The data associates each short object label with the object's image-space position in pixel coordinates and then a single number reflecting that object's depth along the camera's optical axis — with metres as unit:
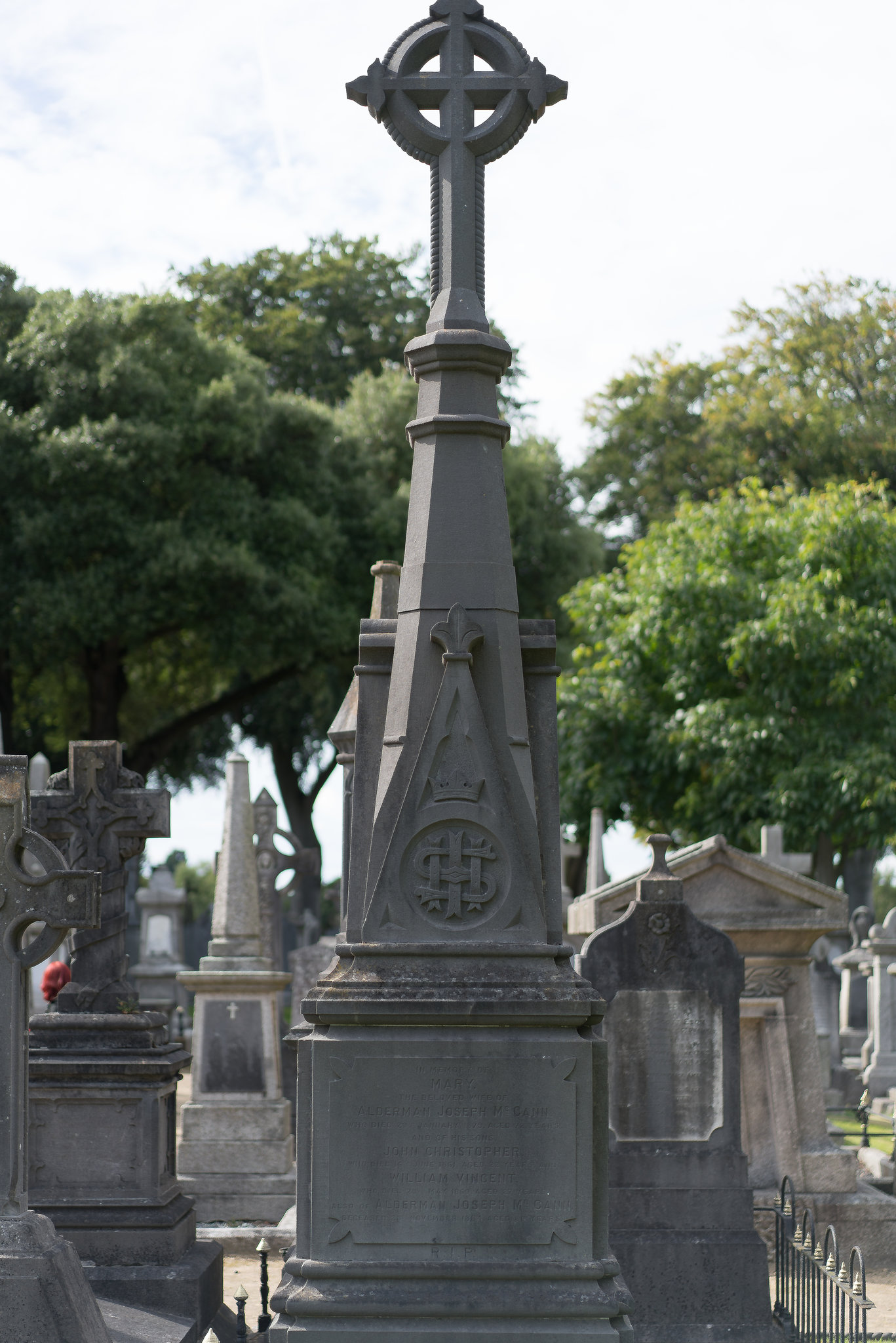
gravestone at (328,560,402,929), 8.76
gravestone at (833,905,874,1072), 24.50
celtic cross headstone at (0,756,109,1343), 5.61
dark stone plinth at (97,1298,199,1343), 6.82
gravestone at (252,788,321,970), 17.11
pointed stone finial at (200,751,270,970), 13.73
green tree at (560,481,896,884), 24.53
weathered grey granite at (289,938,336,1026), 14.31
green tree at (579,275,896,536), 33.00
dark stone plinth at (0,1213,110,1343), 5.58
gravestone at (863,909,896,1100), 19.31
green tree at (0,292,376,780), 26.33
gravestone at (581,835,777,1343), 7.75
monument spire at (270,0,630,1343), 5.61
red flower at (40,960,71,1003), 12.77
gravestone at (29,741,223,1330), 8.10
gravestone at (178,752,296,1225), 12.79
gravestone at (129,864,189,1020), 25.55
